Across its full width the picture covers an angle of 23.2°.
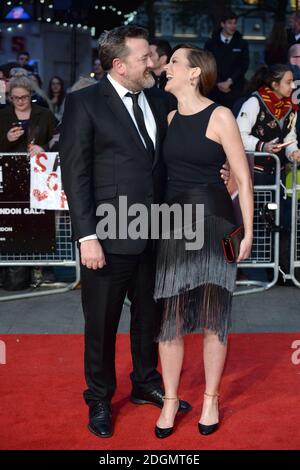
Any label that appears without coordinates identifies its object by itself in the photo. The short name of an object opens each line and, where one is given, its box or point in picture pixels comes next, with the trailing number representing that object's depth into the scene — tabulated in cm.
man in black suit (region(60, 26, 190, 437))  356
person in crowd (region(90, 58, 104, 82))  1174
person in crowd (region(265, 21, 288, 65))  859
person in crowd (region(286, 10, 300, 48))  915
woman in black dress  355
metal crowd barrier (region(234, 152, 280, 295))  636
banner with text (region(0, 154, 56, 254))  616
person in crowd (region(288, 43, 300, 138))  679
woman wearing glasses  654
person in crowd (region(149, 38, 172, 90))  616
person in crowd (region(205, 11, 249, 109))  884
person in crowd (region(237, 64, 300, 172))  634
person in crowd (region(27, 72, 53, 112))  757
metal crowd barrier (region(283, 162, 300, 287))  638
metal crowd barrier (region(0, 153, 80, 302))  638
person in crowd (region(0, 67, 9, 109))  739
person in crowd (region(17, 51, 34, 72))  1150
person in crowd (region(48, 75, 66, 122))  1120
